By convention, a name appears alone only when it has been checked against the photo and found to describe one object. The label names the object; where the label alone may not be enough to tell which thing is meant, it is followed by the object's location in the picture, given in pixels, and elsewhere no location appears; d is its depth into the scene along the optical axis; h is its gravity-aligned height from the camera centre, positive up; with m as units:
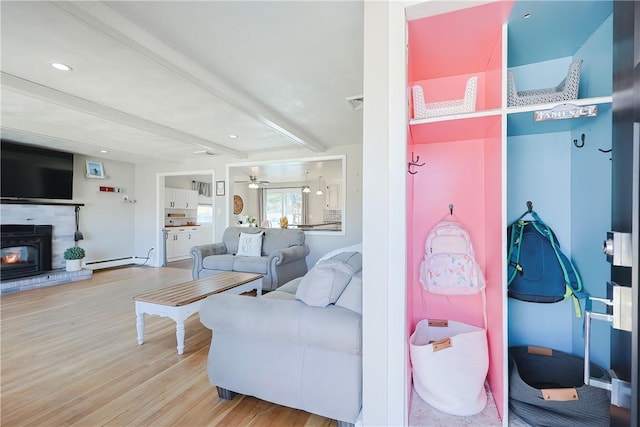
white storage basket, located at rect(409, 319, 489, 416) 1.44 -0.84
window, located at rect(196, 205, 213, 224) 8.46 -0.04
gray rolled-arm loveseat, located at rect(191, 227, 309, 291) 4.04 -0.71
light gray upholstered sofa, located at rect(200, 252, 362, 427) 1.41 -0.76
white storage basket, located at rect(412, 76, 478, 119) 1.44 +0.57
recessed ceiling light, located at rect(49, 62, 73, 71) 2.23 +1.20
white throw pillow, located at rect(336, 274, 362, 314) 1.50 -0.47
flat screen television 4.43 +0.70
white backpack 1.64 -0.31
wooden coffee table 2.31 -0.75
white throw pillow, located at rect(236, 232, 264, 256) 4.60 -0.54
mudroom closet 1.28 +0.39
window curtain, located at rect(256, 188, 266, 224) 10.38 +0.36
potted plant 4.98 -0.80
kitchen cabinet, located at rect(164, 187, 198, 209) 7.08 +0.39
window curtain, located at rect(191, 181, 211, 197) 8.17 +0.77
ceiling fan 7.69 +1.03
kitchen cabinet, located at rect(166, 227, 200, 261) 6.91 -0.74
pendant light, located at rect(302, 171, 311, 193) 8.20 +0.83
